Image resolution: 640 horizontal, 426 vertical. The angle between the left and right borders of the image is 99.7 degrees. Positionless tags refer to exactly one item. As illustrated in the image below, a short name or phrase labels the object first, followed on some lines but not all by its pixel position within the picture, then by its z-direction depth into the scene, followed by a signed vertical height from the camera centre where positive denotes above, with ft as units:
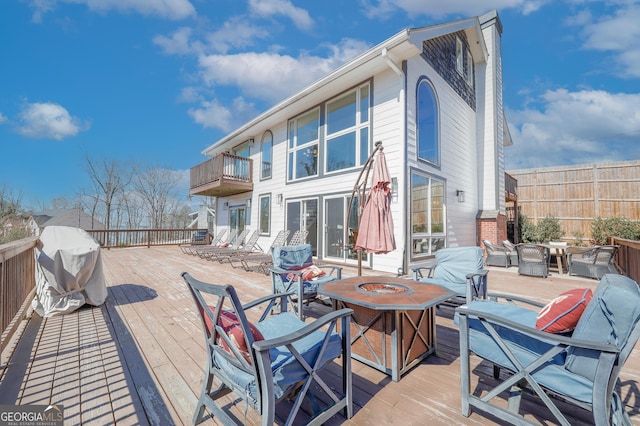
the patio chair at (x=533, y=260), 20.11 -2.99
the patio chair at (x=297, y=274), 11.13 -2.54
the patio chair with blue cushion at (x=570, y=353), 4.20 -2.46
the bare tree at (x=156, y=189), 66.08 +7.65
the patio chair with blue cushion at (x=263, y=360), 4.26 -2.62
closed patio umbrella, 12.53 +0.15
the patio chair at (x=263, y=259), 21.13 -3.35
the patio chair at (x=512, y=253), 24.49 -2.96
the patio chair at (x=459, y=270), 11.26 -2.23
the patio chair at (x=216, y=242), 33.72 -3.39
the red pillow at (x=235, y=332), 4.62 -1.96
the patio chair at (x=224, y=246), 29.53 -3.39
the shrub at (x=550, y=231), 33.99 -1.32
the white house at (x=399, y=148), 21.02 +7.29
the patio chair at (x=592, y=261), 18.48 -2.96
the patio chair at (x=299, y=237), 26.61 -1.70
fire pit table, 6.93 -2.85
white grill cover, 11.22 -2.22
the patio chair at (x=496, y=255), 24.57 -3.22
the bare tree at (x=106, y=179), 57.11 +8.85
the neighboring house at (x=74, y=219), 64.80 +0.14
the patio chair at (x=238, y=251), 26.55 -3.37
